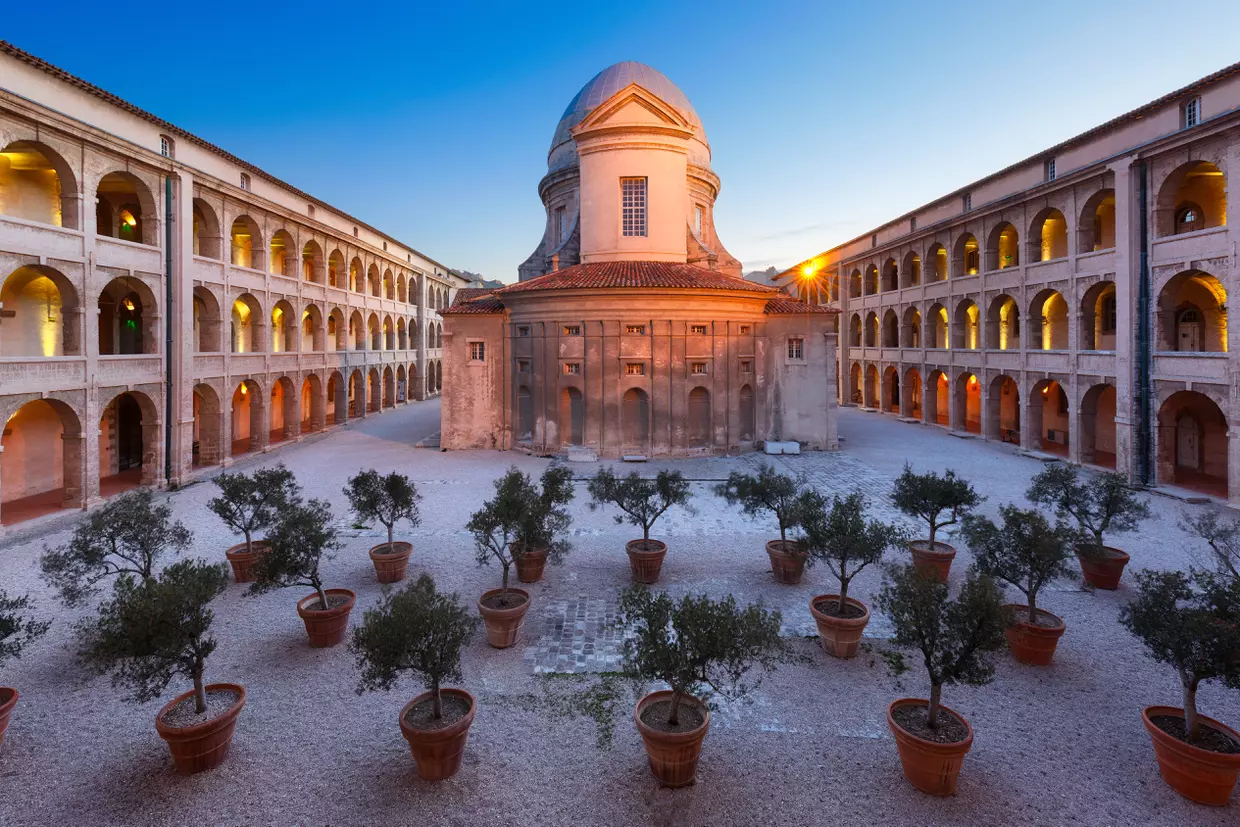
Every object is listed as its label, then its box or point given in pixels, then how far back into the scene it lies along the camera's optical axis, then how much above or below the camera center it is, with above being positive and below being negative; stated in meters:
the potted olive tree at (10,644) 7.75 -3.18
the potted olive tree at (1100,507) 12.96 -2.53
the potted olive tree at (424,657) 7.20 -3.12
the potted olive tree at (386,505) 13.78 -2.48
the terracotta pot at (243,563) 13.84 -3.75
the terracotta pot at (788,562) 13.42 -3.75
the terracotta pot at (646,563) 13.63 -3.77
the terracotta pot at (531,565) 13.57 -3.83
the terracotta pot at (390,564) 13.72 -3.78
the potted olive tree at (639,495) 14.24 -2.36
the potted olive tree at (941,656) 7.10 -3.16
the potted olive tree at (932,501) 13.53 -2.45
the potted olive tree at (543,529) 11.84 -2.72
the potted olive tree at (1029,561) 9.99 -2.88
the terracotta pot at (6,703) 7.99 -4.06
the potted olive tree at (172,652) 7.18 -3.05
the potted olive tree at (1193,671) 6.83 -3.19
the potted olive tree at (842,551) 10.30 -2.84
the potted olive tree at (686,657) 7.08 -3.09
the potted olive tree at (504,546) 10.70 -2.95
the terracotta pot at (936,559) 13.52 -3.72
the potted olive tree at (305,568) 10.19 -2.87
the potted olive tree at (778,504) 13.50 -2.61
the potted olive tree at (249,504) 13.20 -2.32
